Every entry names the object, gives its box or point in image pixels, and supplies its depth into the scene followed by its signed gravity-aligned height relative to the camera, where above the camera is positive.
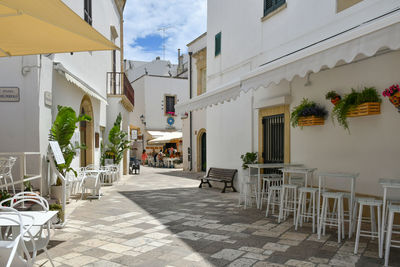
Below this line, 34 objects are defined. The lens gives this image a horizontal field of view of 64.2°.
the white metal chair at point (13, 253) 2.62 -0.91
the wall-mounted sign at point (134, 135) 20.44 +0.72
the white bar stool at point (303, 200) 5.57 -1.00
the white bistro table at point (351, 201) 5.02 -0.87
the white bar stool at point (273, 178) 7.41 -0.77
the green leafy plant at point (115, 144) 14.09 +0.10
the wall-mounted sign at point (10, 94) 7.02 +1.15
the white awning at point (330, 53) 3.90 +1.37
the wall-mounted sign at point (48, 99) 7.36 +1.11
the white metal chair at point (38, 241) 3.43 -1.06
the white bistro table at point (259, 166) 7.33 -0.46
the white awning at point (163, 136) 25.33 +0.85
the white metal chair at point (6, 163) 5.72 -0.32
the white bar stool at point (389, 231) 3.92 -1.05
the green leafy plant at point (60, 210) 5.51 -1.15
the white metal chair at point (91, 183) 8.94 -1.03
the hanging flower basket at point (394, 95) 5.07 +0.82
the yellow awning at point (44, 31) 3.42 +1.45
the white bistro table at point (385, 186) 4.11 -0.51
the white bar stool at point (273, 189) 6.56 -0.89
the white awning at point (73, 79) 7.78 +1.77
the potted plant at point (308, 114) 6.77 +0.70
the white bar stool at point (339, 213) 4.97 -1.08
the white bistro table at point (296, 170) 6.01 -0.46
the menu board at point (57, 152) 5.91 -0.11
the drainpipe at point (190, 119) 19.62 +1.73
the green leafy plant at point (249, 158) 9.23 -0.36
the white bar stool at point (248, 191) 7.66 -1.13
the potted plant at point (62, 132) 7.54 +0.34
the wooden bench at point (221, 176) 10.36 -1.03
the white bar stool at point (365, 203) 4.35 -0.80
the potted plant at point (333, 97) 6.26 +0.98
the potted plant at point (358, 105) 5.51 +0.74
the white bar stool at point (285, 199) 6.09 -1.13
